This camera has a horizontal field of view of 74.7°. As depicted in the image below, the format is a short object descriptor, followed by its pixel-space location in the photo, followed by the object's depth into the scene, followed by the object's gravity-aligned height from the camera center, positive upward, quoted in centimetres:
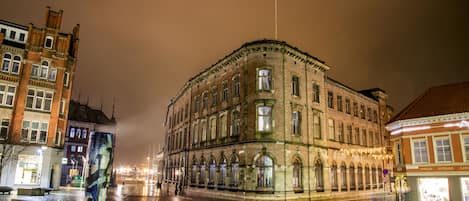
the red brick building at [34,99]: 3219 +642
